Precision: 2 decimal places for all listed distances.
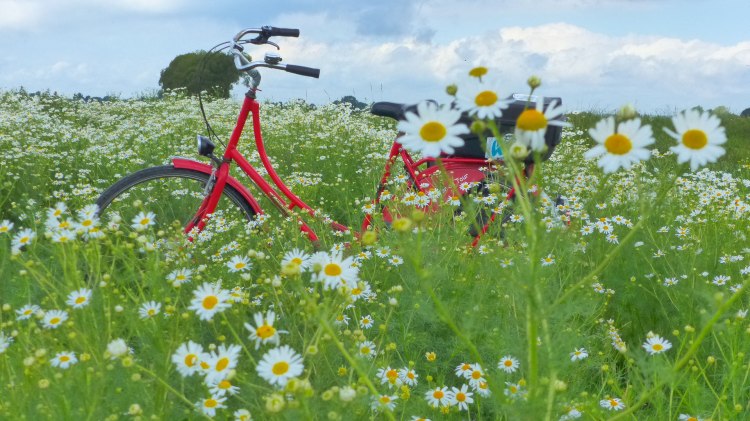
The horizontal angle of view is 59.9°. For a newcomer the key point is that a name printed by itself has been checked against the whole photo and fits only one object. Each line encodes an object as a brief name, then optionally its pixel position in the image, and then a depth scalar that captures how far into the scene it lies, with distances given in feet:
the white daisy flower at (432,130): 4.34
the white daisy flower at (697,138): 4.43
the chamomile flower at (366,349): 6.83
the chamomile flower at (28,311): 6.79
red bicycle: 12.81
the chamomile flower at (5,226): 8.27
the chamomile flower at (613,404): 7.13
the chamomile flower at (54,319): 6.35
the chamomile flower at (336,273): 5.27
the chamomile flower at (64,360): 5.84
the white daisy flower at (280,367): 4.61
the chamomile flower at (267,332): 4.81
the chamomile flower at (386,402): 5.55
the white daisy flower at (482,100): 4.60
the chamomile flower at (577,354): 7.70
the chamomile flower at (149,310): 6.57
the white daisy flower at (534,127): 4.02
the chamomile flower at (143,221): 7.38
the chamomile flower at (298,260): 6.83
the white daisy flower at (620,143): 4.20
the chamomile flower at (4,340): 6.21
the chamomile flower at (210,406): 5.35
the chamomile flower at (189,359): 5.32
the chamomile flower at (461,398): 6.93
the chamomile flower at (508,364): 7.51
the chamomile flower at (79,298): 6.28
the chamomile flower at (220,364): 4.91
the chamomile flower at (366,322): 8.52
